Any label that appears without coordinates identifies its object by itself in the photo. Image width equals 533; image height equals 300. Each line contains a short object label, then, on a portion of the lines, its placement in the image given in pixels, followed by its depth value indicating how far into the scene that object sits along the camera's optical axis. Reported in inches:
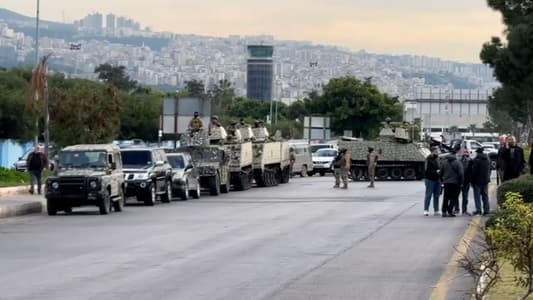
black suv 1504.7
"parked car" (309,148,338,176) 2829.7
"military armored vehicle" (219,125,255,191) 1963.6
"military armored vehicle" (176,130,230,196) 1835.6
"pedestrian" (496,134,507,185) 1335.6
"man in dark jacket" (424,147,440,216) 1266.0
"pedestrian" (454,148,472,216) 1254.9
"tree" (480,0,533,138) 1776.6
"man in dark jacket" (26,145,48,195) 1566.7
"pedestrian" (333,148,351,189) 1988.2
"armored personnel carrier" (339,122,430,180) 2368.4
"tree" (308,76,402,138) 4197.8
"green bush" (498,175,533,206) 1029.2
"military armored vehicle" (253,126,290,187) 2150.6
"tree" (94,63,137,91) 4805.6
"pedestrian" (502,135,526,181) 1293.1
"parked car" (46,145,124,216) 1321.4
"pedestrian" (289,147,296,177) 2470.7
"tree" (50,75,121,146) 1891.0
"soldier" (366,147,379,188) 2049.7
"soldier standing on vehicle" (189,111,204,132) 1915.6
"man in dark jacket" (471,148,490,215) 1232.2
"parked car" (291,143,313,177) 2706.7
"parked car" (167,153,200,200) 1676.9
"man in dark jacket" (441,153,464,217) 1236.5
